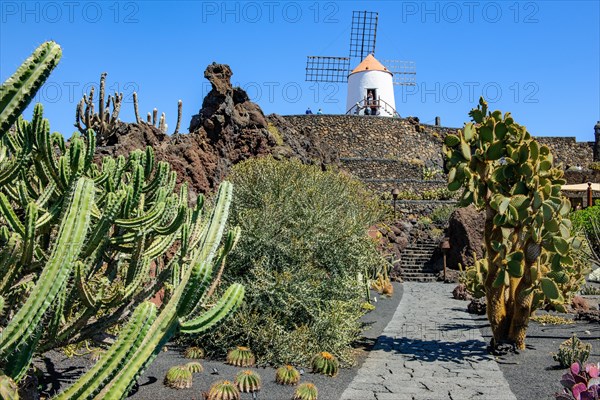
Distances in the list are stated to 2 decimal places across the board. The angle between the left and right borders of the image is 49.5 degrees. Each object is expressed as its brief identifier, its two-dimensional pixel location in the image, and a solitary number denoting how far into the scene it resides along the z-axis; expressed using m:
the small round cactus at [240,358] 8.69
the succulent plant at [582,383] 4.30
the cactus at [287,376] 7.77
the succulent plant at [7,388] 2.76
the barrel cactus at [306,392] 7.00
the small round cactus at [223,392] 6.77
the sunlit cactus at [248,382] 7.35
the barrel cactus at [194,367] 8.06
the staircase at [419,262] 21.95
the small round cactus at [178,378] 7.36
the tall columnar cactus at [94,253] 2.91
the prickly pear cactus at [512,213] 9.27
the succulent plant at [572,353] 8.27
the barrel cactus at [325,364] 8.45
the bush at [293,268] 9.09
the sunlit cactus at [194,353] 8.96
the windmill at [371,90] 45.16
